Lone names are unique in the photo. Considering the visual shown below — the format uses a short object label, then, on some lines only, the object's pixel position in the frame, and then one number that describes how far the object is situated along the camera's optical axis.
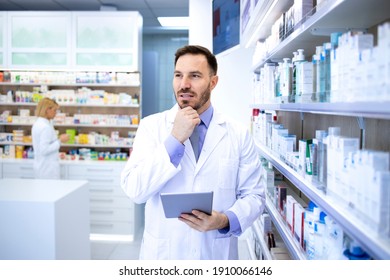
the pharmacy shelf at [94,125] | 5.59
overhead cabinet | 5.36
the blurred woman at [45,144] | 4.64
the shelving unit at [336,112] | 1.04
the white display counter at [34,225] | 2.82
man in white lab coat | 1.77
